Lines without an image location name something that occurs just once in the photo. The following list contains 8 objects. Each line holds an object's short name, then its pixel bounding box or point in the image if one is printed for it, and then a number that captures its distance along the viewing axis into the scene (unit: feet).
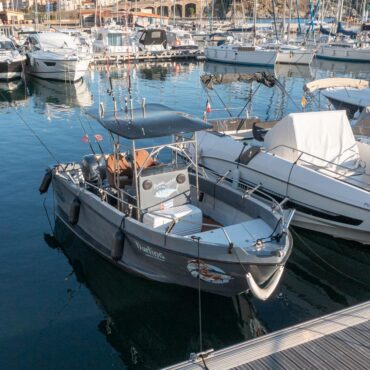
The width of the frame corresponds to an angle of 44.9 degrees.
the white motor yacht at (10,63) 114.42
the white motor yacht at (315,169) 35.60
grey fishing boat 25.77
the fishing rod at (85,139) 37.58
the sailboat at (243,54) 152.25
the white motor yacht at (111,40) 165.48
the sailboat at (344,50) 166.61
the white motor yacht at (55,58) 116.57
